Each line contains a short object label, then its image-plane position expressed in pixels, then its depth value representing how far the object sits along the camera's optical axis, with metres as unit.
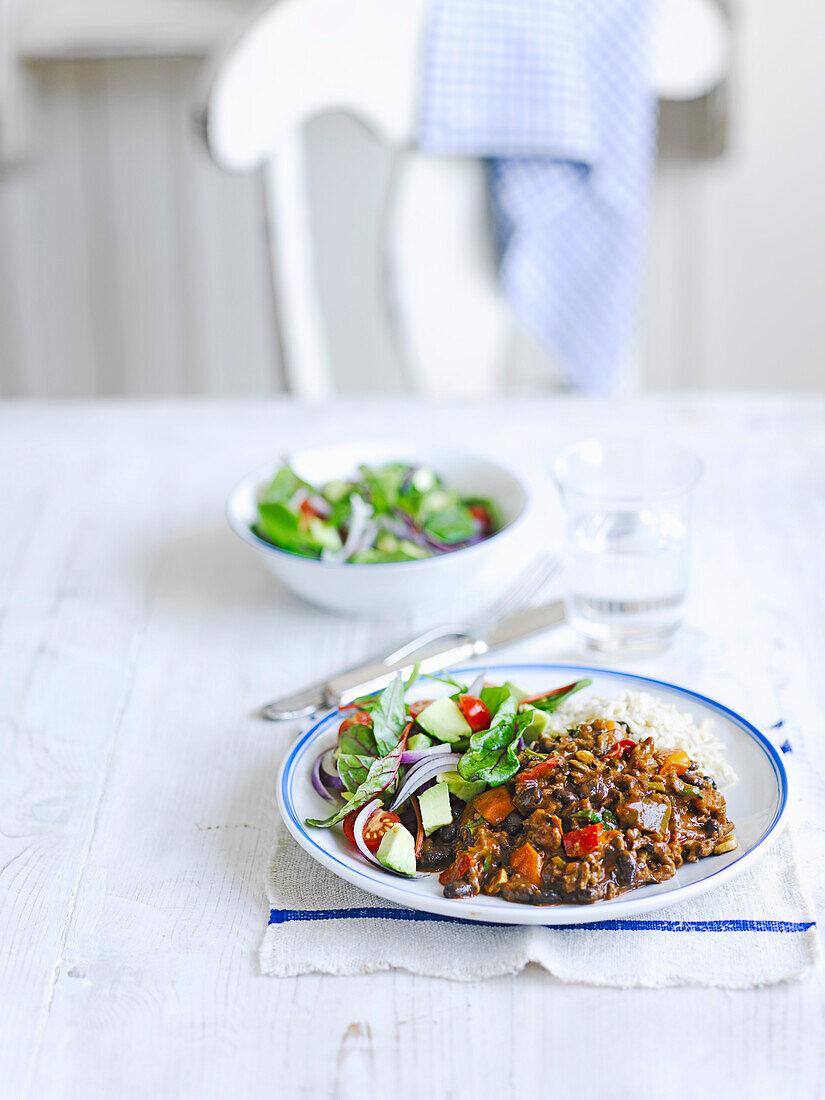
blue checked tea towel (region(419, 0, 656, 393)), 1.62
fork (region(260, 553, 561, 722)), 0.86
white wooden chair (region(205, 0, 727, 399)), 1.46
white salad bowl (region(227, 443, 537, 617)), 0.96
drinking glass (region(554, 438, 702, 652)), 0.93
